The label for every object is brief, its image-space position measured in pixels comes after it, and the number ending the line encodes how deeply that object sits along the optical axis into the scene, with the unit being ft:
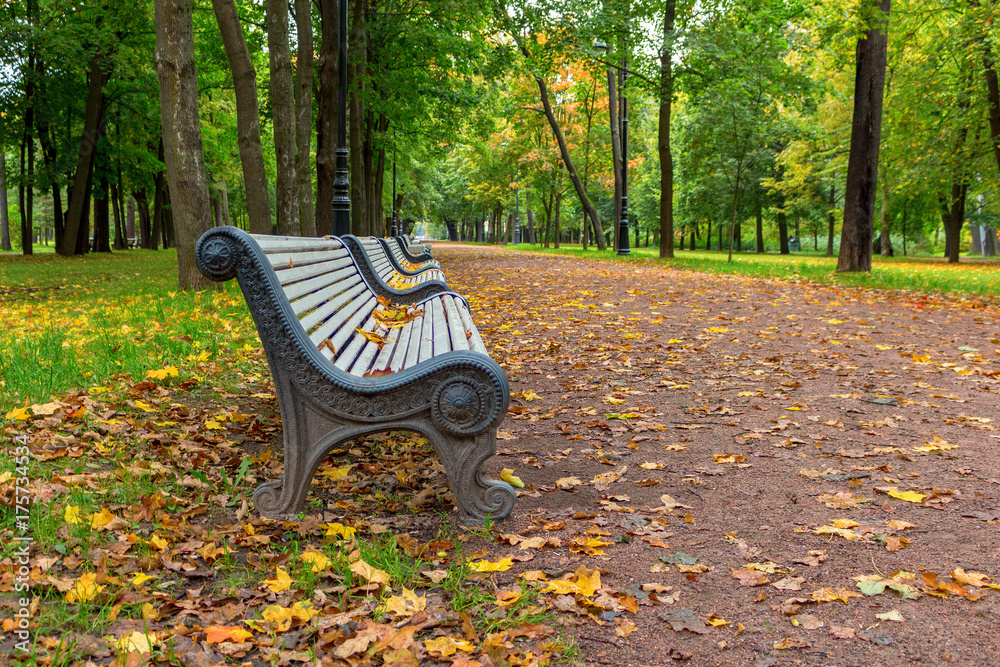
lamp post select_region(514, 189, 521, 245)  139.39
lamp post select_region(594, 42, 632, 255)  73.87
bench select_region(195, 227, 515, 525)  8.73
